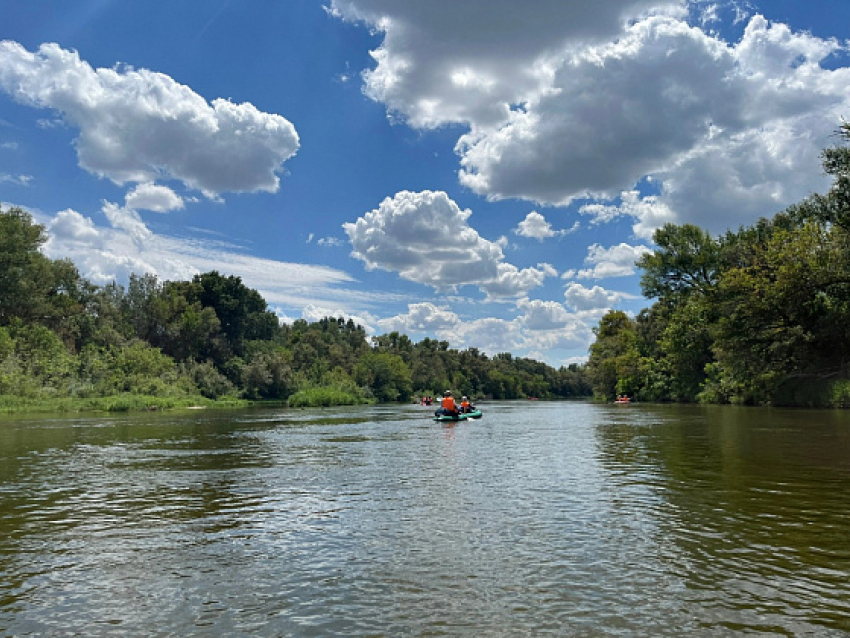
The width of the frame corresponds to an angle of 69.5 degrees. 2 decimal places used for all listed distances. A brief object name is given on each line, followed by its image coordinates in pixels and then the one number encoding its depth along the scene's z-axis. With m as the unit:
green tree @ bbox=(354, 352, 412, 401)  127.44
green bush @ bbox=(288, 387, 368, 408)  92.94
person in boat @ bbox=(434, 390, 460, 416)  43.50
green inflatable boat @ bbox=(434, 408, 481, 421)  42.94
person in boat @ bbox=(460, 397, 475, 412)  47.81
